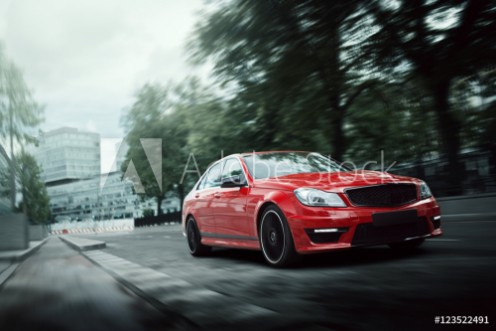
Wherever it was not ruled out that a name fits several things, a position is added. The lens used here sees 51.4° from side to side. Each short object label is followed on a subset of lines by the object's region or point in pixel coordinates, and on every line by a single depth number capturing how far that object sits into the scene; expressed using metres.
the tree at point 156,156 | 24.33
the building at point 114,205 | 51.78
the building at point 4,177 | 11.06
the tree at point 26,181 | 12.51
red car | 5.46
